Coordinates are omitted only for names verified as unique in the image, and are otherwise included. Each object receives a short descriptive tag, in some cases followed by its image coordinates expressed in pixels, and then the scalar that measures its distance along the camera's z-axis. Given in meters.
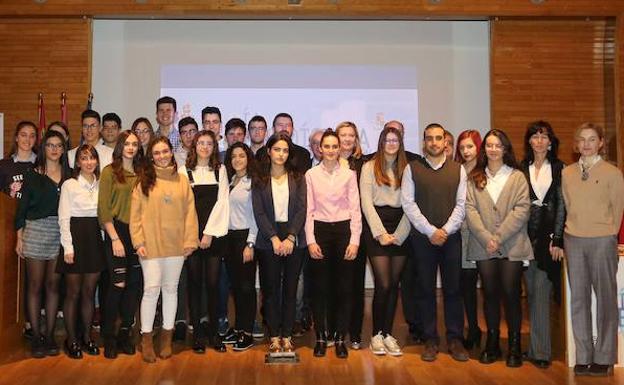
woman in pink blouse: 3.79
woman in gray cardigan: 3.61
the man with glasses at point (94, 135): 4.56
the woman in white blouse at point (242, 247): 3.92
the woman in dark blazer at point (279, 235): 3.82
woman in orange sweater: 3.72
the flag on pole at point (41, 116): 5.92
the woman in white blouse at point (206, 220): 3.89
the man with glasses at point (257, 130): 4.68
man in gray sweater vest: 3.71
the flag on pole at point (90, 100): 5.98
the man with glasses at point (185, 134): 4.59
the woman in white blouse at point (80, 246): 3.77
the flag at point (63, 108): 6.00
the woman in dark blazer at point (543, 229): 3.62
